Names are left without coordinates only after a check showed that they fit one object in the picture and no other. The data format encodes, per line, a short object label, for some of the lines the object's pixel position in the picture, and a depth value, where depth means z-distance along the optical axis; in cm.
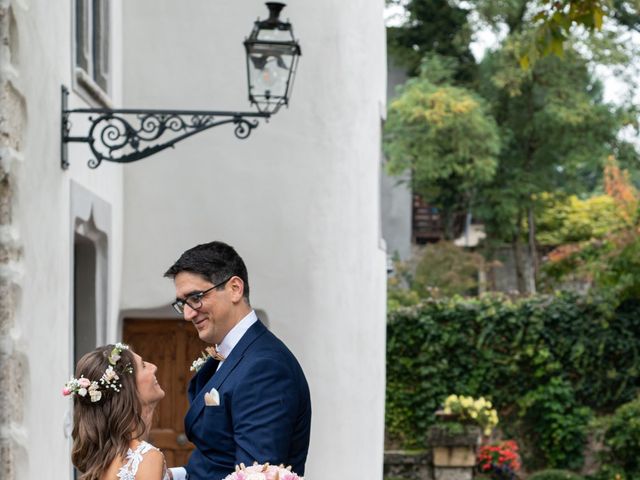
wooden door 1175
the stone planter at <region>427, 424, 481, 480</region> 1817
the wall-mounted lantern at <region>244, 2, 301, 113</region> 909
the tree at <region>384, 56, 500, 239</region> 2973
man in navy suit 461
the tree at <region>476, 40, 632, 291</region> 3002
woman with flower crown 496
